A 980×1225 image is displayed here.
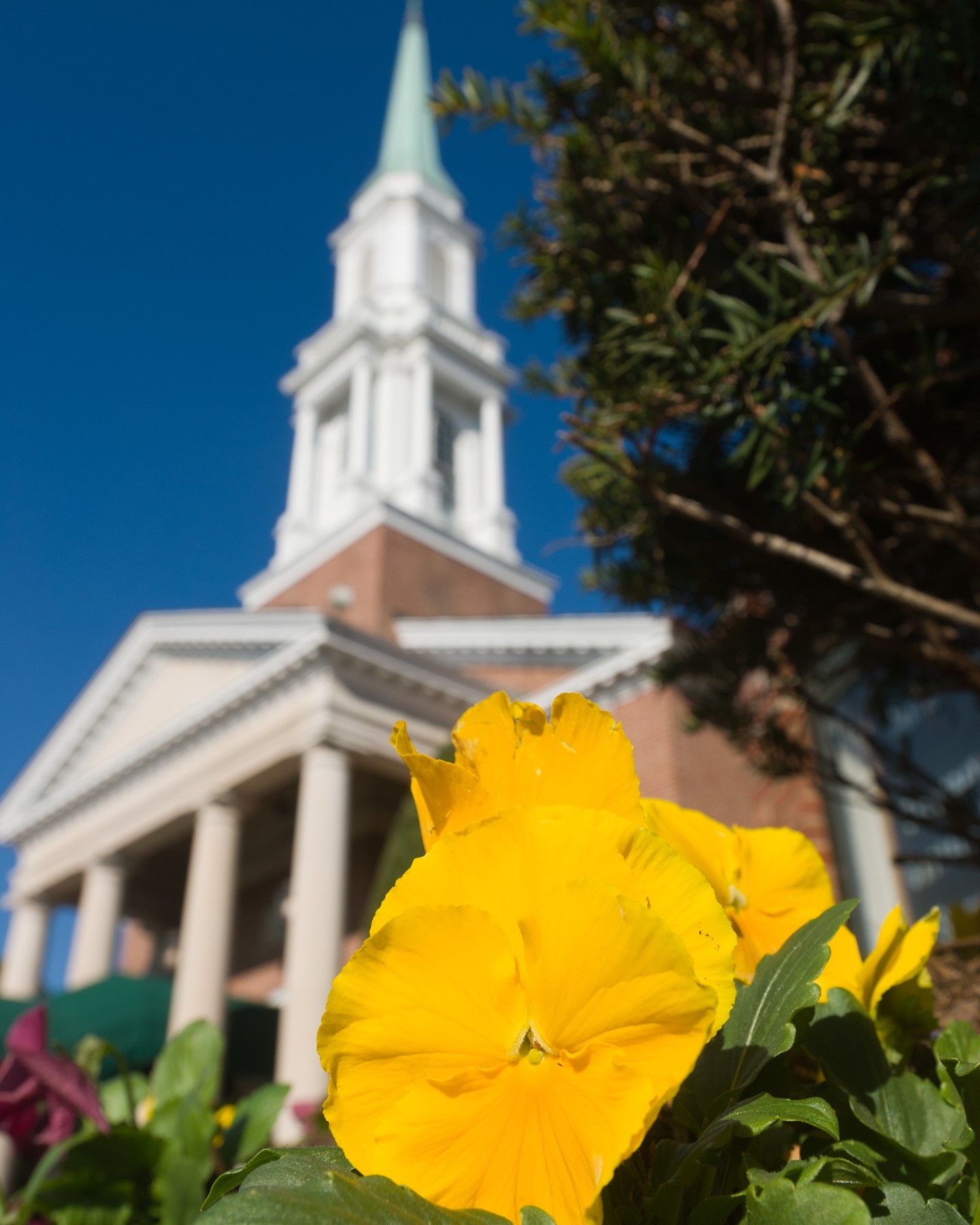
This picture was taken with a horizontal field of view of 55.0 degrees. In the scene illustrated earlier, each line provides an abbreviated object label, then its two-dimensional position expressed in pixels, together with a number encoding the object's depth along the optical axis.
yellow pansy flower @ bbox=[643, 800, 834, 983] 0.22
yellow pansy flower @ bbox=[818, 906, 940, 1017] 0.22
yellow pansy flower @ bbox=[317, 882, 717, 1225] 0.15
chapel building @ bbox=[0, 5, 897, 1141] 11.28
